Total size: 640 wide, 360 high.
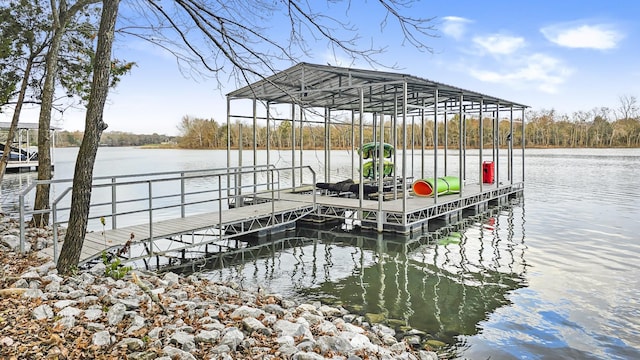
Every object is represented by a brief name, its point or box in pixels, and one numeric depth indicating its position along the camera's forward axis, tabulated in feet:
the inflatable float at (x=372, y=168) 43.36
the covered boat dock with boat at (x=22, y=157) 74.18
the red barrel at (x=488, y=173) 48.96
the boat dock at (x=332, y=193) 23.41
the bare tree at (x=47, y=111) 23.29
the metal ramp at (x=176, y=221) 19.93
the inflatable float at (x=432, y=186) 35.60
